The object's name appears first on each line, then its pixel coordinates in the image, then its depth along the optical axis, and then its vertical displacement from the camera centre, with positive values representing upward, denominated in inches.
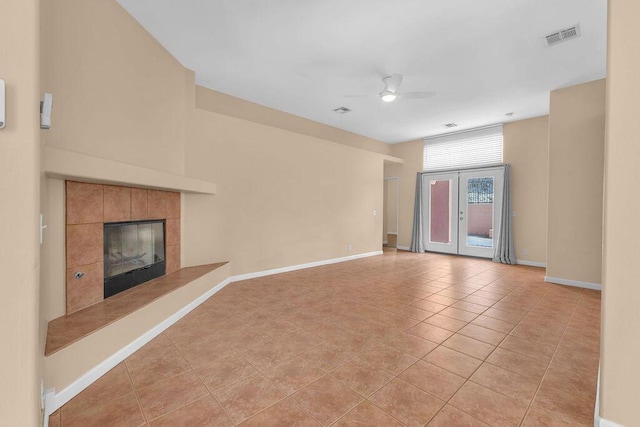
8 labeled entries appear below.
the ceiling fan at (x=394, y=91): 161.0 +73.2
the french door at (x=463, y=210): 264.6 +2.1
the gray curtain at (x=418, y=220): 309.0 -9.4
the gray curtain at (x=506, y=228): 247.6 -13.6
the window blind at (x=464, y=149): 261.7 +63.6
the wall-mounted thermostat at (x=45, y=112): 46.4 +16.1
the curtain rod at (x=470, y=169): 258.2 +43.6
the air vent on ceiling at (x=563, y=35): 120.9 +79.8
